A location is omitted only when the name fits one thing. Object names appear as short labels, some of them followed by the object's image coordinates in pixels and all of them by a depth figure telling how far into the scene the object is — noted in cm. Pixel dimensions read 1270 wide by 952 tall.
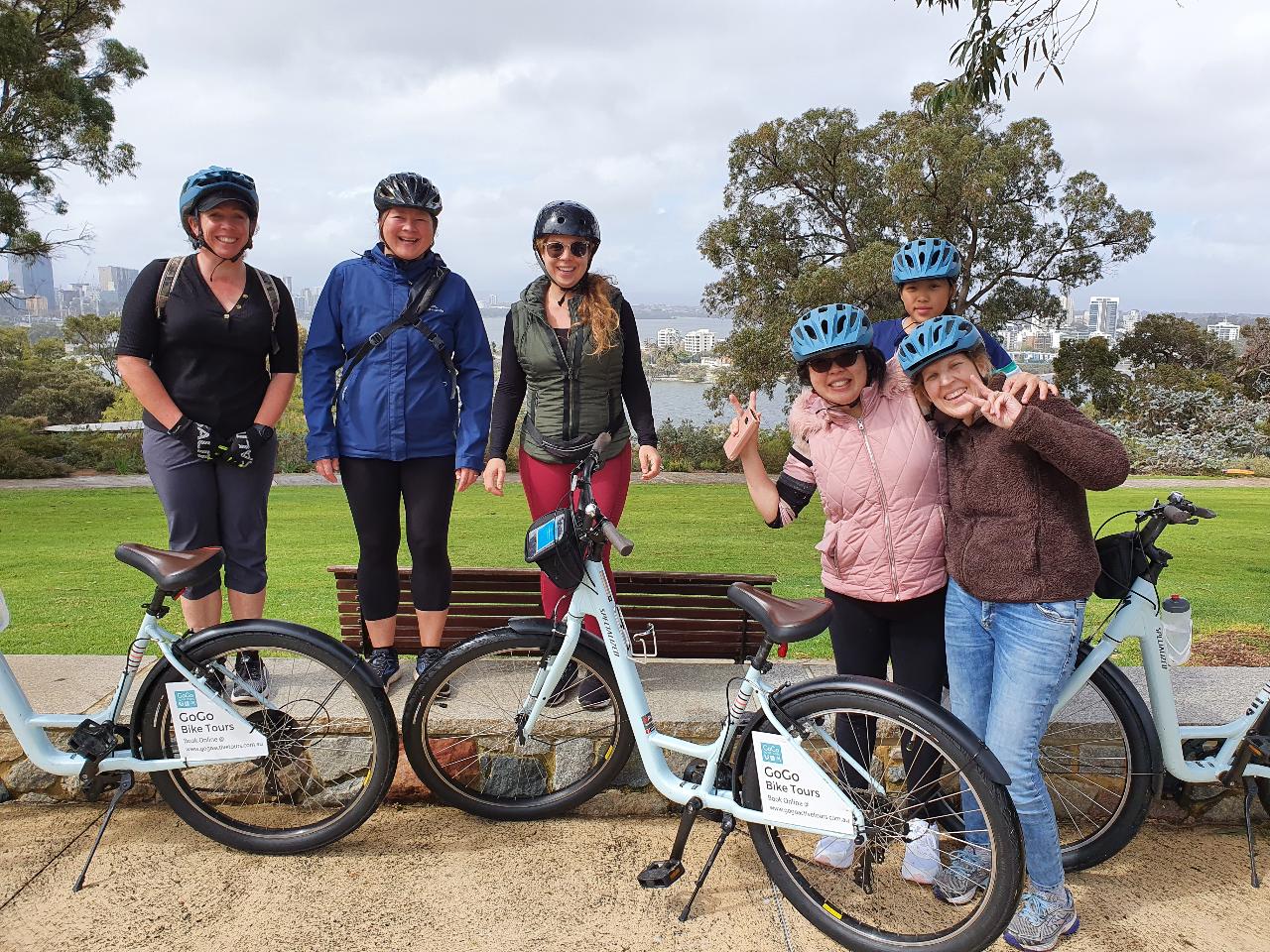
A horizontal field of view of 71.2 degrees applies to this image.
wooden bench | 365
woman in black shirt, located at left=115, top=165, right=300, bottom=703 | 297
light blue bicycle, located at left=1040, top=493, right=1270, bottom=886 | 272
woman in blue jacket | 310
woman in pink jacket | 250
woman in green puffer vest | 312
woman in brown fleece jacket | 230
